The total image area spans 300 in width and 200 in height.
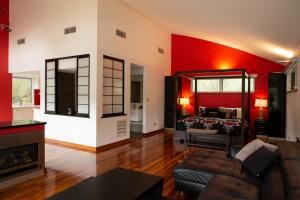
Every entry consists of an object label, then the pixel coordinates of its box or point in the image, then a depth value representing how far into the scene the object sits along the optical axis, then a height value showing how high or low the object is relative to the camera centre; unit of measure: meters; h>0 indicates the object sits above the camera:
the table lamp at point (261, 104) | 6.79 -0.17
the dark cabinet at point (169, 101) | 7.77 -0.11
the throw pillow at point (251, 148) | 2.79 -0.70
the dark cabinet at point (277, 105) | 6.35 -0.18
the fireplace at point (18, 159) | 2.99 -0.97
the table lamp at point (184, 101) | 7.90 -0.10
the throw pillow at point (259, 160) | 2.43 -0.76
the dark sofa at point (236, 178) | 1.72 -0.92
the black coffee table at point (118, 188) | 1.94 -0.94
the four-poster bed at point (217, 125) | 5.45 -0.75
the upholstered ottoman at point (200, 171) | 2.56 -0.94
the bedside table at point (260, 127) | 6.57 -0.90
